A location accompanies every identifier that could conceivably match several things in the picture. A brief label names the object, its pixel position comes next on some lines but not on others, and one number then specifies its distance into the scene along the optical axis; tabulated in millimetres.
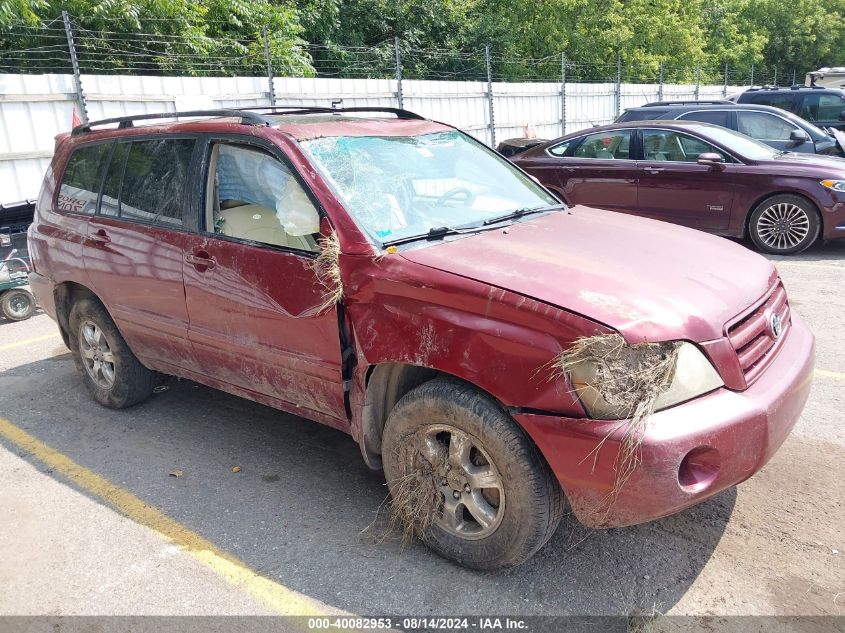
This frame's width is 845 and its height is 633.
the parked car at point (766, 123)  10703
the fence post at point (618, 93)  21592
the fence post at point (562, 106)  19320
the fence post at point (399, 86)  13918
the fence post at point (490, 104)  16312
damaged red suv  2605
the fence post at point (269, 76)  12006
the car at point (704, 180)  8227
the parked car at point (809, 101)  13938
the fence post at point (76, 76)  9820
